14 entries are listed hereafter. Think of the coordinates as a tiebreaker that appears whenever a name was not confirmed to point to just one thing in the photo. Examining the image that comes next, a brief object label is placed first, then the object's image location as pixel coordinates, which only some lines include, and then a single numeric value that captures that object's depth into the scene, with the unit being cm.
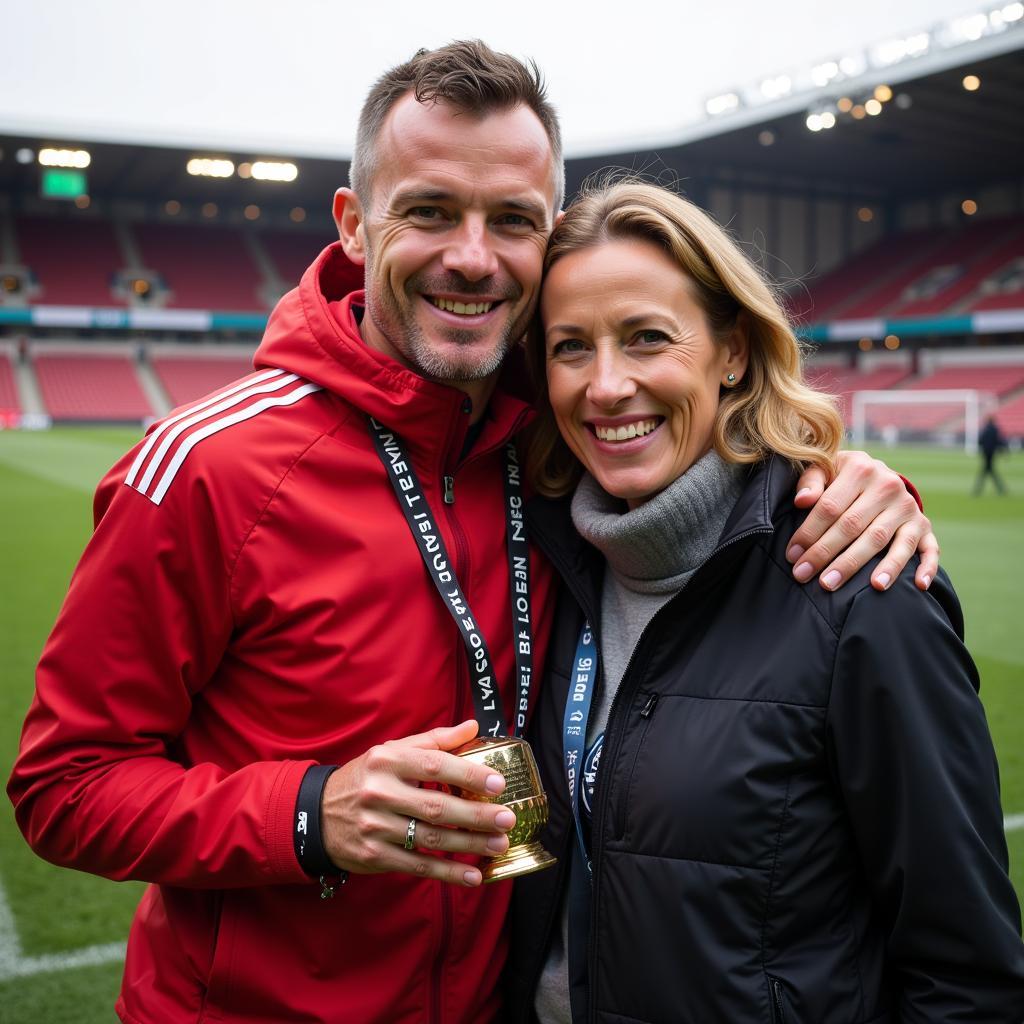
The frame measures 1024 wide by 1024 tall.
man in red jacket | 170
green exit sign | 3872
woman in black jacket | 167
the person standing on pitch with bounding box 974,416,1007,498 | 1756
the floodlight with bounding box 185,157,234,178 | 3871
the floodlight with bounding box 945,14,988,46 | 2936
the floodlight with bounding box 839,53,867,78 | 3030
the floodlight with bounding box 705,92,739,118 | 3525
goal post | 3356
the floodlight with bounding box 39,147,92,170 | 3766
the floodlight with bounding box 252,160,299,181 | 3959
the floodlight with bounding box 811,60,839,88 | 3131
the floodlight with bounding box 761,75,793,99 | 3366
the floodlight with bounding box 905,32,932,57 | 2995
